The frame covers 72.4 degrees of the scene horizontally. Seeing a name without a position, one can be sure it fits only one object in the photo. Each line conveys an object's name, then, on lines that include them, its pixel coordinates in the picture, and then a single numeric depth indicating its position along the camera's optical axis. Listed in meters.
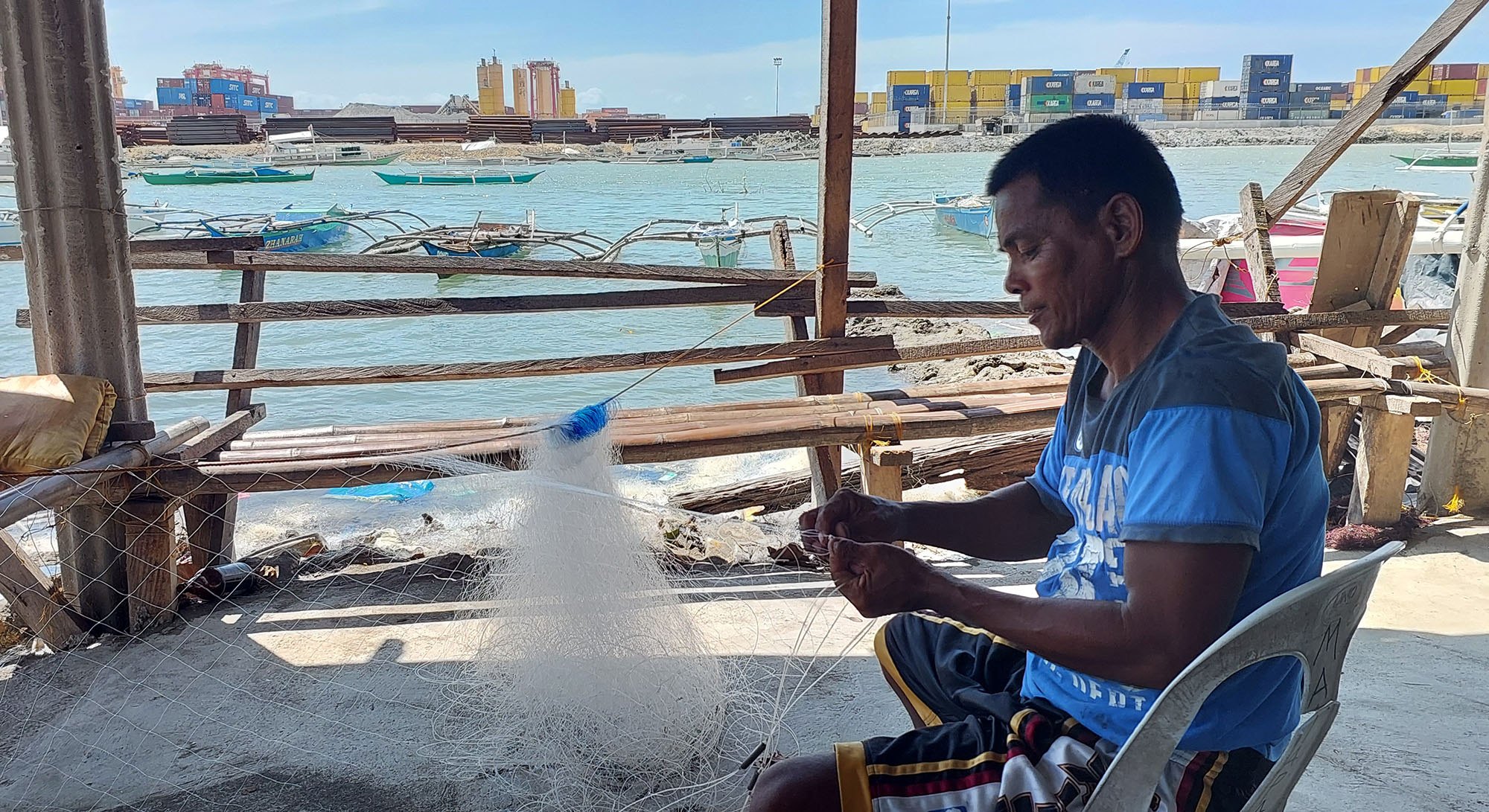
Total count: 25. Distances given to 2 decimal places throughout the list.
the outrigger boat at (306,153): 47.91
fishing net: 2.46
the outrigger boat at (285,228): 19.84
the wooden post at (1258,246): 4.91
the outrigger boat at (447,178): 46.94
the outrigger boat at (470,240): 17.05
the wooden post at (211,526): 3.93
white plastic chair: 1.18
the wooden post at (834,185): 4.12
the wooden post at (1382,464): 4.25
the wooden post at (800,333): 4.48
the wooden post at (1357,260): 4.87
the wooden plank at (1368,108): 4.45
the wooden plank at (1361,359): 4.16
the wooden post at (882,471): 3.70
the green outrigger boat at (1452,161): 27.51
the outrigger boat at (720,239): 17.31
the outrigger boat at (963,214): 25.09
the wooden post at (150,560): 3.32
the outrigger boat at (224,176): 43.47
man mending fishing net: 1.25
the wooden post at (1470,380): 4.35
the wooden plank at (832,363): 4.52
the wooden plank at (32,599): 3.27
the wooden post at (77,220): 3.11
